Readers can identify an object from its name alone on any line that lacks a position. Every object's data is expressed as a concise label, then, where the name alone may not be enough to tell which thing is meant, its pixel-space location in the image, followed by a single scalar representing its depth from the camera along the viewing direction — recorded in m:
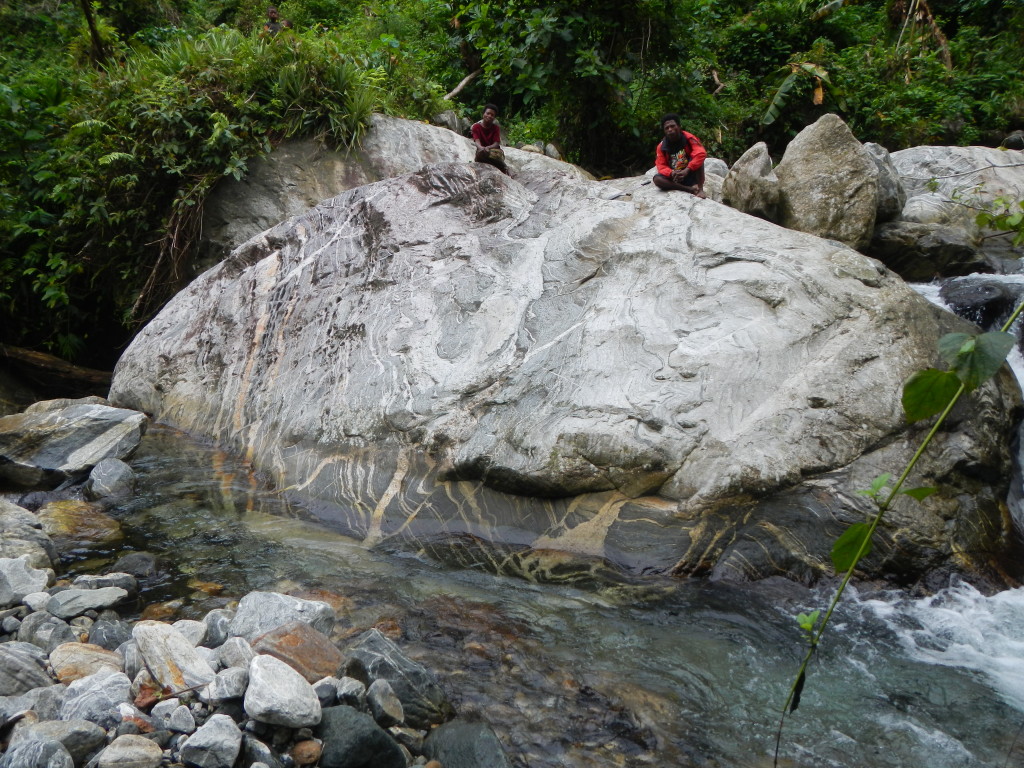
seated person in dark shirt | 8.66
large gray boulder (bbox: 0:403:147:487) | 5.81
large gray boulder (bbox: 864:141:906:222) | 8.59
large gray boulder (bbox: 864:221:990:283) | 8.30
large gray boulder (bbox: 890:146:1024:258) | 8.94
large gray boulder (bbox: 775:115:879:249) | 7.85
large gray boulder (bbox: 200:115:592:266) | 9.28
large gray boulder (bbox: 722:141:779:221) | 7.83
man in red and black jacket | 7.39
